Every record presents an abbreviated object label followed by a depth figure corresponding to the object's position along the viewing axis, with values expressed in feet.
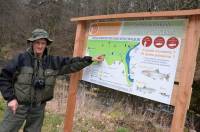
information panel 5.78
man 6.63
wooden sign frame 5.40
